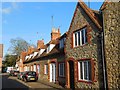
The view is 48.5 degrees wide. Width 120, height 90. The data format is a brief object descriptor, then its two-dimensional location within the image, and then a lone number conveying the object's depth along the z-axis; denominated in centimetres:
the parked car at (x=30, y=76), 2023
